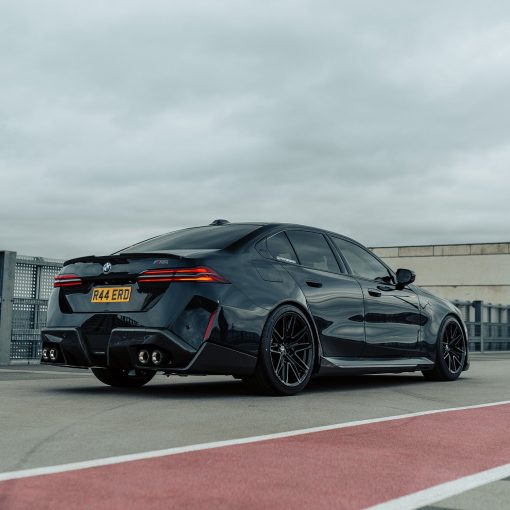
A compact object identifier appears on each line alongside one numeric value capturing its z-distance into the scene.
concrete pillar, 11.88
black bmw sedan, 6.54
